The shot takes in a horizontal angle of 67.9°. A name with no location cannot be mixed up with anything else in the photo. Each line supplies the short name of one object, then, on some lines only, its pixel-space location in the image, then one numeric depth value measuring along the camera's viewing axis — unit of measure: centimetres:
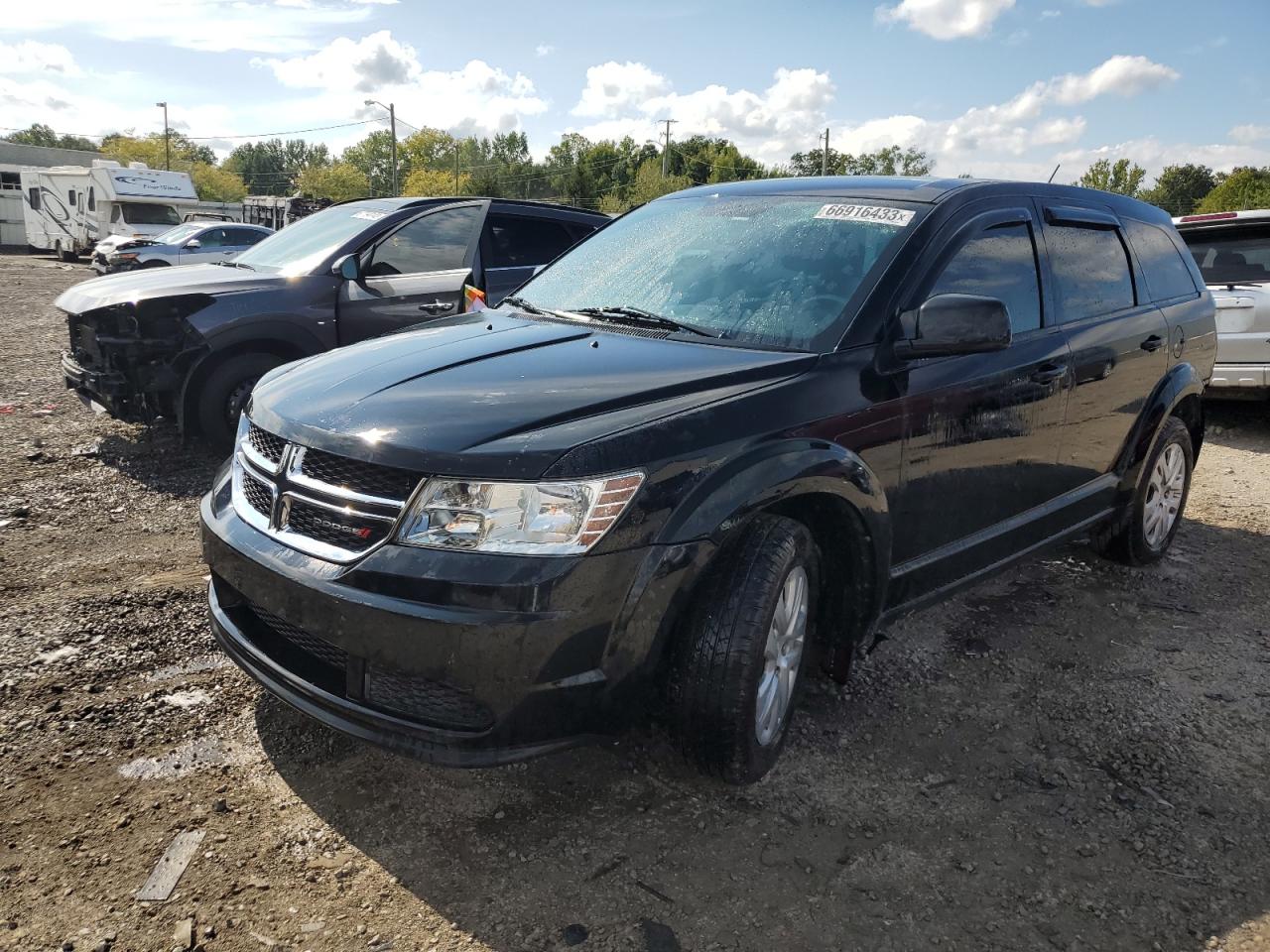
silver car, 1867
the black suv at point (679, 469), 223
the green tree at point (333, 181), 9531
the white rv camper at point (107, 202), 2712
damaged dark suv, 582
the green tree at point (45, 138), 10881
